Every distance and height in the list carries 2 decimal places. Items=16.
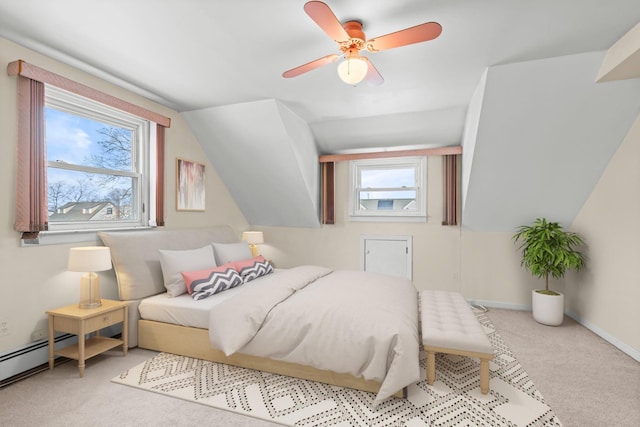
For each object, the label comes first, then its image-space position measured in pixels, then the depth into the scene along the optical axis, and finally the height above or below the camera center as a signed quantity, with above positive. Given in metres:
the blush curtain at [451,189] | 4.46 +0.33
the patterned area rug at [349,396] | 1.98 -1.24
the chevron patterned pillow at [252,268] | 3.43 -0.62
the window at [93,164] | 2.80 +0.45
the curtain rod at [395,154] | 4.42 +0.84
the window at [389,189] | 4.77 +0.35
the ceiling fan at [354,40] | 1.76 +1.04
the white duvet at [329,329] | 2.08 -0.82
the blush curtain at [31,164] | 2.44 +0.36
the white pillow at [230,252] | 3.70 -0.48
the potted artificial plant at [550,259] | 3.58 -0.50
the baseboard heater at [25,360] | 2.34 -1.13
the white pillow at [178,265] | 3.00 -0.52
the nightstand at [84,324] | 2.43 -0.89
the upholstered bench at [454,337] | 2.20 -0.86
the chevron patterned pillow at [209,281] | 2.88 -0.64
